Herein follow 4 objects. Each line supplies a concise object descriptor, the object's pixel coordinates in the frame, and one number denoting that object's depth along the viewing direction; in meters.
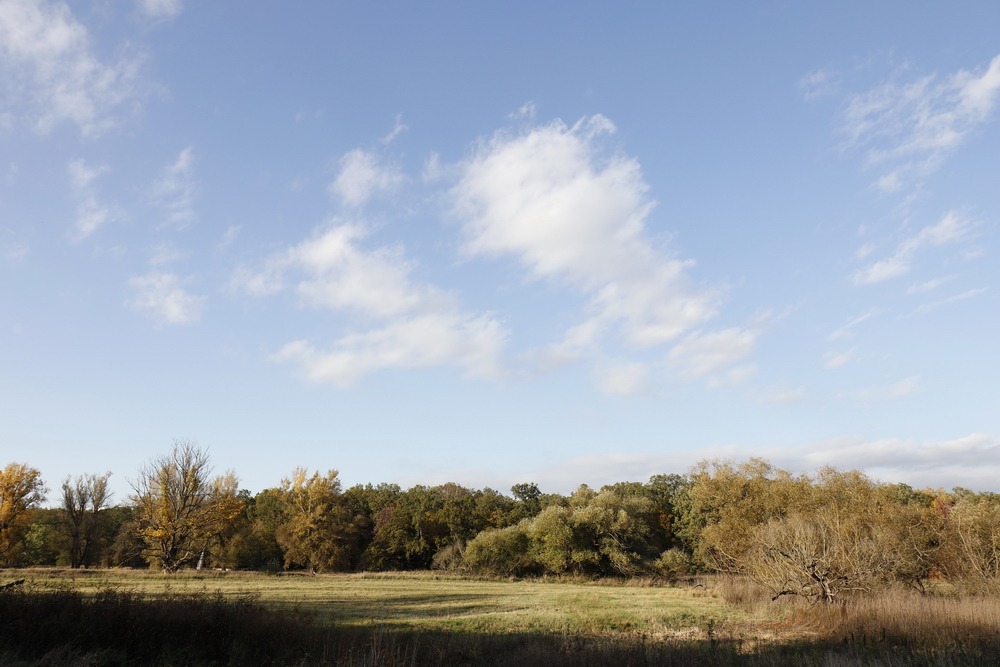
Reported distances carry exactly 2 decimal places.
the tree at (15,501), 57.50
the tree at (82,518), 68.00
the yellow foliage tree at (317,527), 59.56
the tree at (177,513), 49.75
